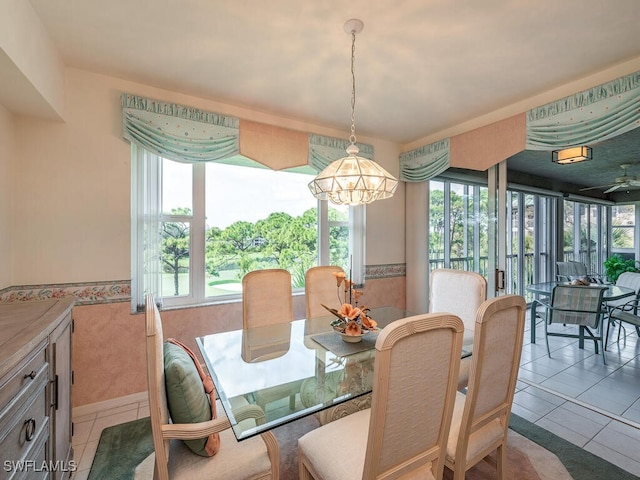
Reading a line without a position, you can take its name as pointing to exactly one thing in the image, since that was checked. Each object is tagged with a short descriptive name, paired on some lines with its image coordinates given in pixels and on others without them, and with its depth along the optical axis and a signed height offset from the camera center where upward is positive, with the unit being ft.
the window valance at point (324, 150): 10.30 +3.31
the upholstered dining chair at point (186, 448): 3.40 -2.80
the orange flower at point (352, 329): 5.82 -1.76
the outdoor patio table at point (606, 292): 10.72 -1.98
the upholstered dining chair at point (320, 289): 8.36 -1.42
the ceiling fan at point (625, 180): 12.84 +2.74
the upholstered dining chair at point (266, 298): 7.57 -1.53
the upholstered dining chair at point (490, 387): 3.88 -2.09
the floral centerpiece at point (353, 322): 5.84 -1.64
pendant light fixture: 5.50 +1.18
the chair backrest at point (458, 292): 6.81 -1.26
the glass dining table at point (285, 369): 4.09 -2.26
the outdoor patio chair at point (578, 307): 10.01 -2.34
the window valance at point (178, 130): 7.55 +3.08
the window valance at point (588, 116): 6.41 +3.06
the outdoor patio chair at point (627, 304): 10.07 -2.55
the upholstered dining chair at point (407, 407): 2.95 -1.84
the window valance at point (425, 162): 10.62 +3.09
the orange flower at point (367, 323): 5.90 -1.67
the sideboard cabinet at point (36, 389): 3.13 -1.95
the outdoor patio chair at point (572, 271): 14.62 -1.50
